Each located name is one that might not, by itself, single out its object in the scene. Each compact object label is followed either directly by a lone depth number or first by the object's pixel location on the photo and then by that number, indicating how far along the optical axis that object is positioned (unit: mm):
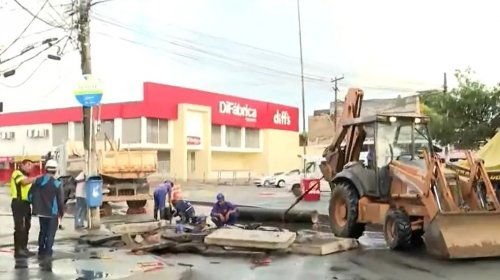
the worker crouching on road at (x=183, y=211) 18297
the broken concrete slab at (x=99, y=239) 14852
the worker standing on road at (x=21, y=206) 12549
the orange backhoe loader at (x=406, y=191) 12320
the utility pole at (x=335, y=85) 67312
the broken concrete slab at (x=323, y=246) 13164
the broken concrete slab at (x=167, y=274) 10125
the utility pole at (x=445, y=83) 54203
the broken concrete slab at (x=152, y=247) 13331
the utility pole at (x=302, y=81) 45641
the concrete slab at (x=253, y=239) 13155
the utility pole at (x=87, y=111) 18609
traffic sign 17844
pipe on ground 19516
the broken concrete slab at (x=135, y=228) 15461
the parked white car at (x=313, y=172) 37844
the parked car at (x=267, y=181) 50078
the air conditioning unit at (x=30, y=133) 61641
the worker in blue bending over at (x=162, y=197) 20156
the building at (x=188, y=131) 54344
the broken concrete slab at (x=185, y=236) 14156
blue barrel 18281
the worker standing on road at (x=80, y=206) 18609
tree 31547
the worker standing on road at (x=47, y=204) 12570
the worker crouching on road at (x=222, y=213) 17312
